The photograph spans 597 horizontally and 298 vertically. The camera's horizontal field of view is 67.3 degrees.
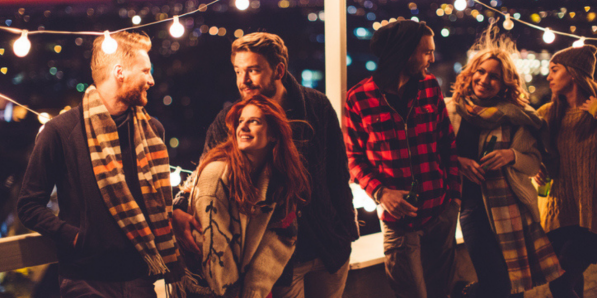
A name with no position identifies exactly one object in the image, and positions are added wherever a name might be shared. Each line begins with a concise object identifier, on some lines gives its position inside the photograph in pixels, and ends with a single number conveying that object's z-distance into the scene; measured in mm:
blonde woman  2525
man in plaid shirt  2262
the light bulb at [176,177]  2424
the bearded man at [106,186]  1762
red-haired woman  1728
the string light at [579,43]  3131
